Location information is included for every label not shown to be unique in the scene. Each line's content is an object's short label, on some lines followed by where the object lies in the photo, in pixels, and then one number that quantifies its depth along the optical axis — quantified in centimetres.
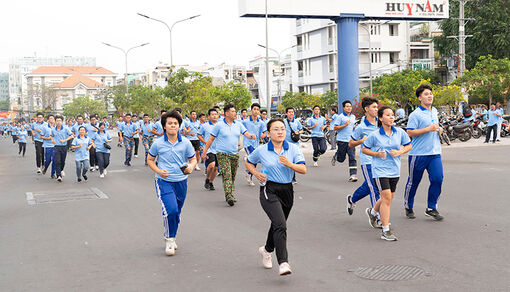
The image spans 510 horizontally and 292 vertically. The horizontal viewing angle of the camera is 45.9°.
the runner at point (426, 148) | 812
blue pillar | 2764
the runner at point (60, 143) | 1585
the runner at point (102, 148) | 1655
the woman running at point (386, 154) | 707
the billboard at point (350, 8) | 2684
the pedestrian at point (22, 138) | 2896
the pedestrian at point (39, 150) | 1844
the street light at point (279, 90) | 7700
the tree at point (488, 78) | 3450
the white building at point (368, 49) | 6162
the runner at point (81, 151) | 1534
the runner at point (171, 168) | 670
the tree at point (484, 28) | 4600
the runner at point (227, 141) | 1079
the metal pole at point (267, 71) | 3083
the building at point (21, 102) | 17144
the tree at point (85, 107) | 9769
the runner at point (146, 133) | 2094
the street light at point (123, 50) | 5842
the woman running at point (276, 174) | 569
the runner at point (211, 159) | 1216
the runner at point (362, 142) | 794
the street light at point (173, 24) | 4397
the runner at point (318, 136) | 1705
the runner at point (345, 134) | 1352
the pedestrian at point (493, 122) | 2341
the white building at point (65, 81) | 11793
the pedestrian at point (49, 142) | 1611
